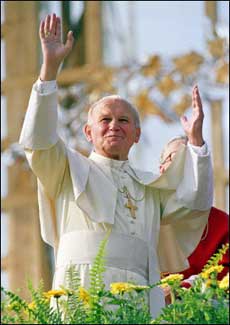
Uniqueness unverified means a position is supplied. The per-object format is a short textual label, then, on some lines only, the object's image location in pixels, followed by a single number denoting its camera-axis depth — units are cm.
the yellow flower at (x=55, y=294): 1085
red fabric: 1552
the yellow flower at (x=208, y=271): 1076
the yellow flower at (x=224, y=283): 1057
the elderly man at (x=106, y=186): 1327
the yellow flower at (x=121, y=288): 1077
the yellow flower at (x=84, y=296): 1055
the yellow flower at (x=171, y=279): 1092
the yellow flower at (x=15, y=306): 1052
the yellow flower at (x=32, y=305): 1053
